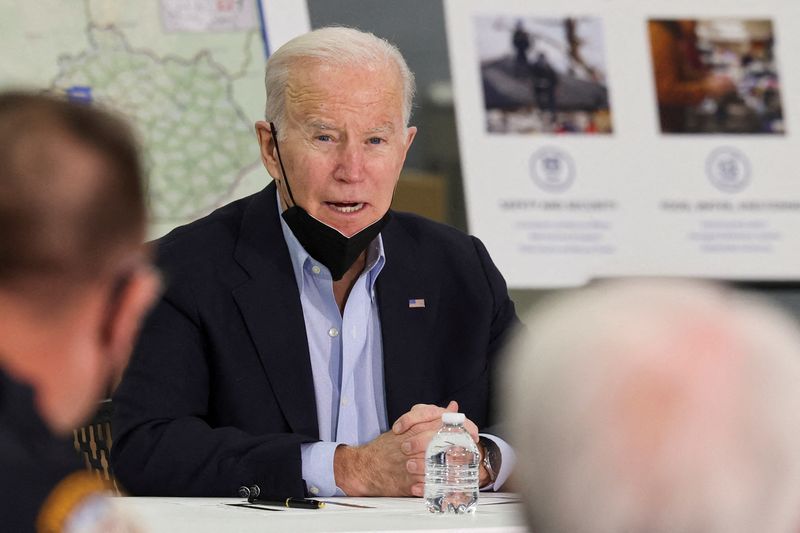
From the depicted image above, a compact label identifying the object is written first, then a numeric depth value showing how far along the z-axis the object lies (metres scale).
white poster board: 9.16
